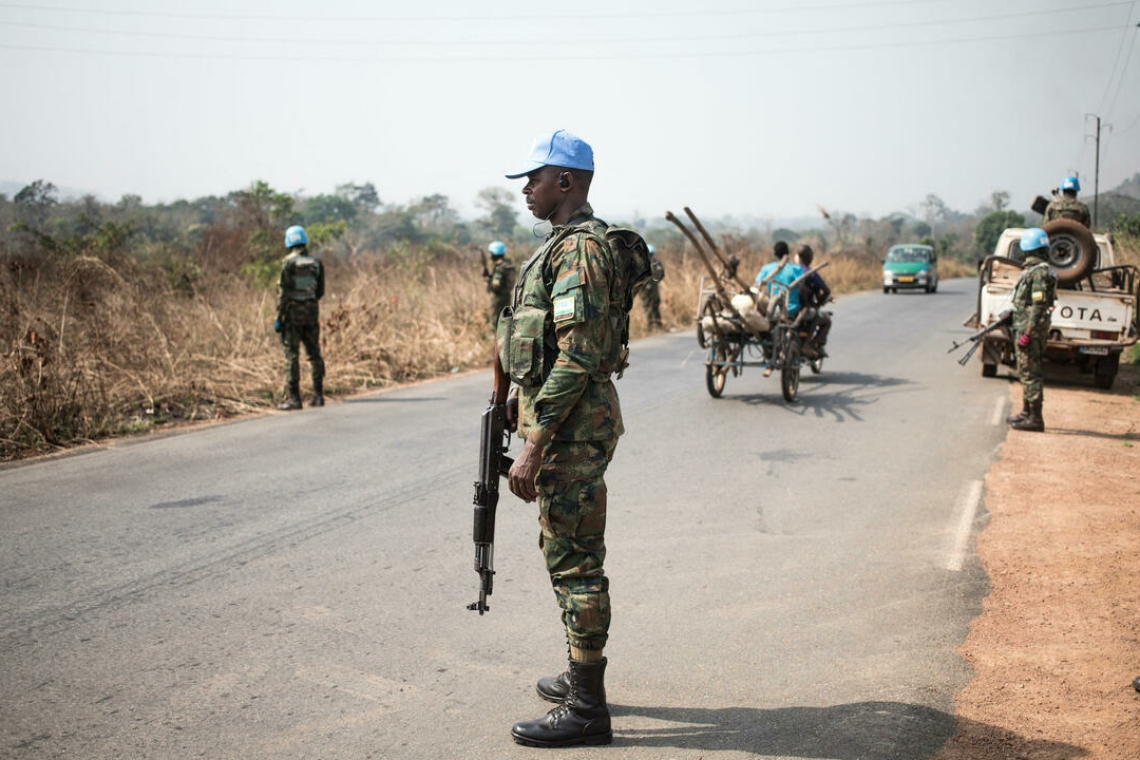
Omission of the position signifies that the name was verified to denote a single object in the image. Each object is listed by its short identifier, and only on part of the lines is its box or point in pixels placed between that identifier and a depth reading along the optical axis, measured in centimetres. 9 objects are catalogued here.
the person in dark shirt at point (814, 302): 1177
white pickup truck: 1183
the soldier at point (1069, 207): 1303
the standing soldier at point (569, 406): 327
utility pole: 3197
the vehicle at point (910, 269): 3453
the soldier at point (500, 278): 1523
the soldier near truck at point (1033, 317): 905
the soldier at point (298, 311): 1114
